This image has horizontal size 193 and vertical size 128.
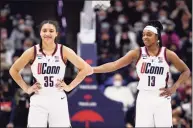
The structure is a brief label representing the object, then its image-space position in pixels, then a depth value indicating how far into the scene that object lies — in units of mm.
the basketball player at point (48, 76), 10413
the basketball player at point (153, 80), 10805
